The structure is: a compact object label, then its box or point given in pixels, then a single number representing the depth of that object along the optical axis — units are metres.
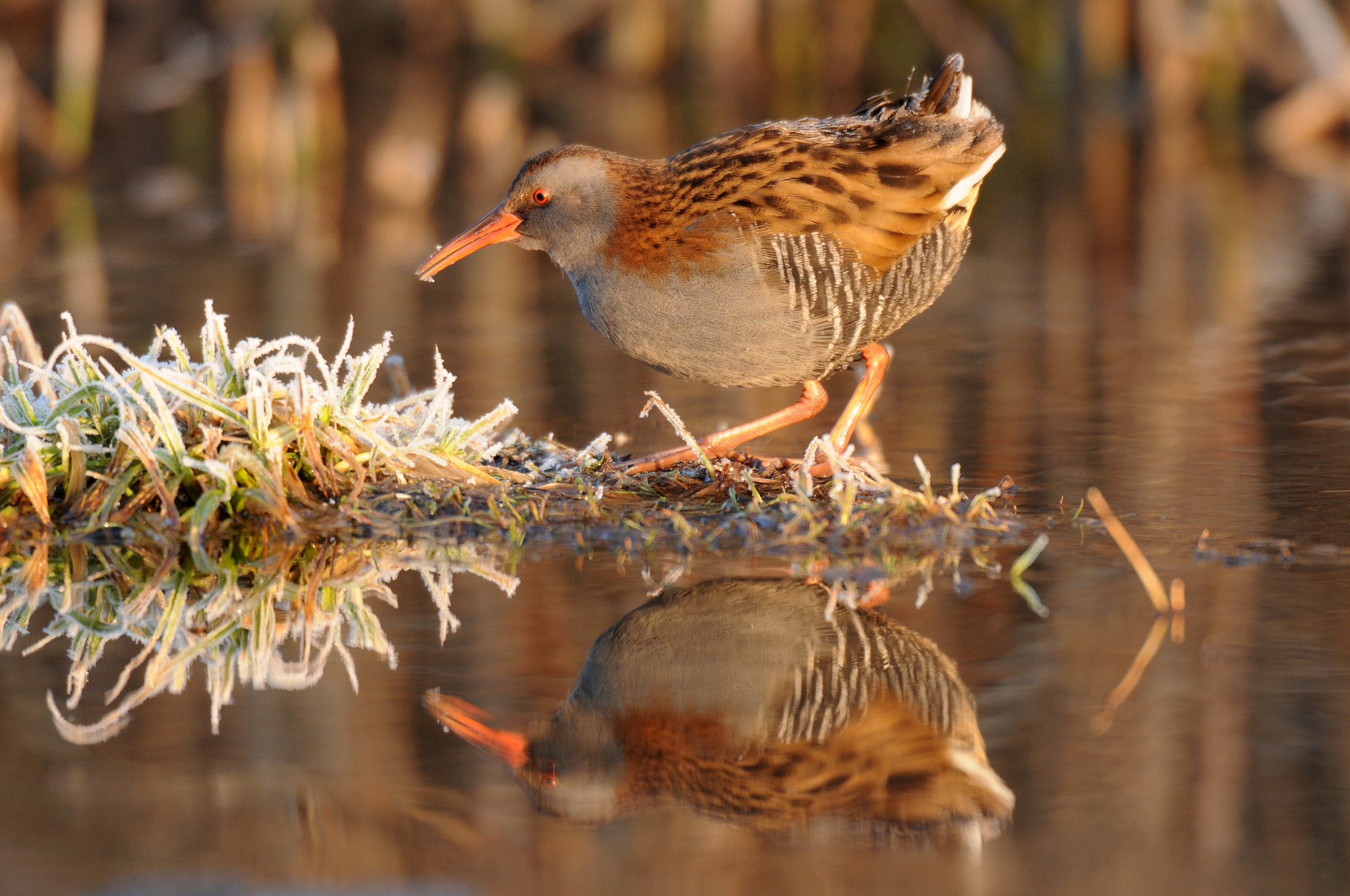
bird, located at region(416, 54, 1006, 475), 10.01
